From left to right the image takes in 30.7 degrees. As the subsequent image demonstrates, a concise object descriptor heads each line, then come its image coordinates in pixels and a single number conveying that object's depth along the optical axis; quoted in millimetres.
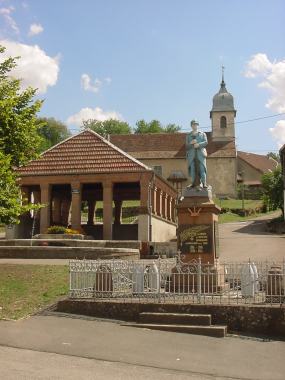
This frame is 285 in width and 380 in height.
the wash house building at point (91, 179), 33094
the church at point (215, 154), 78000
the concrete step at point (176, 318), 11645
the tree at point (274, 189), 54094
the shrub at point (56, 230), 32344
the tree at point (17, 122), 18078
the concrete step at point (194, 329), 11180
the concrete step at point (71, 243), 27281
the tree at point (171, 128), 111375
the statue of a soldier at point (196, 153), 15985
